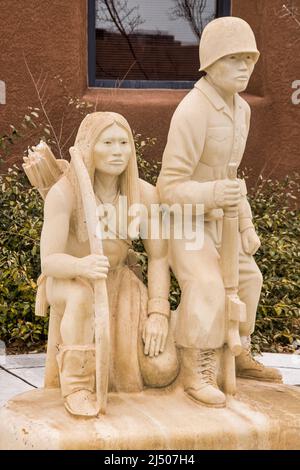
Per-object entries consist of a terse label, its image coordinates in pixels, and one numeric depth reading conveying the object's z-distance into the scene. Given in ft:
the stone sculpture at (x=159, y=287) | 15.52
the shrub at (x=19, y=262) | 27.94
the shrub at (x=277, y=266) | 29.34
